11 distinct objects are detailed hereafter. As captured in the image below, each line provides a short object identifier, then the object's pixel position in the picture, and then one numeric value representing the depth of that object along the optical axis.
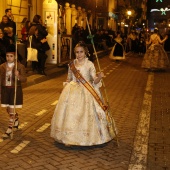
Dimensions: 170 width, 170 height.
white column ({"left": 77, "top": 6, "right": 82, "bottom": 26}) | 34.09
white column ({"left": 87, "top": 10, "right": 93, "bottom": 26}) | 37.06
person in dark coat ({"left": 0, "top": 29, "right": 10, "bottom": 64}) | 11.24
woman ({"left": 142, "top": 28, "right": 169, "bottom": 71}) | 18.14
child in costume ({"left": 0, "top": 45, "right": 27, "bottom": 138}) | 6.91
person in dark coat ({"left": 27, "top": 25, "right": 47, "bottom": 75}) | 14.56
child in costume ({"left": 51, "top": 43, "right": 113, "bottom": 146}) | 6.08
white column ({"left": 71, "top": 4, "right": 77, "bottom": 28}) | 32.22
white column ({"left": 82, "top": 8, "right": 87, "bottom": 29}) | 36.11
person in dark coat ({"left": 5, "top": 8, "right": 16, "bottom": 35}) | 13.58
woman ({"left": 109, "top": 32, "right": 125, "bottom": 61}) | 23.25
